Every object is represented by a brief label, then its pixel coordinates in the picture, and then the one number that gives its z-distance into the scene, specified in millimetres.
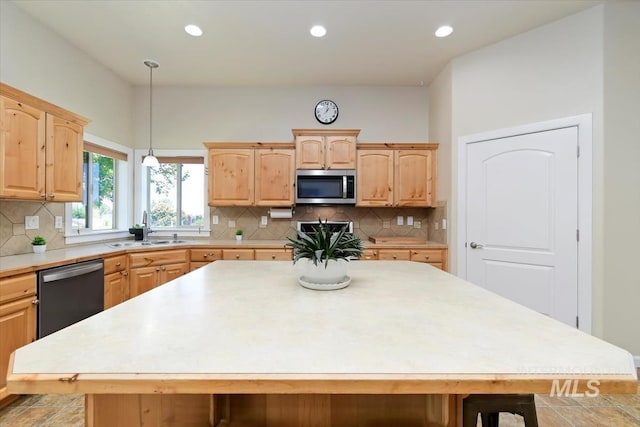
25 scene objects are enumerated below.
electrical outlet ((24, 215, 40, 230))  2533
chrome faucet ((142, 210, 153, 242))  3773
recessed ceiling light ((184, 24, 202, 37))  2775
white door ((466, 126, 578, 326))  2586
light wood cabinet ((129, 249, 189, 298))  3064
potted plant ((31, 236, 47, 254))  2531
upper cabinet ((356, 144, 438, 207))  3729
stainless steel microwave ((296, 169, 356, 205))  3664
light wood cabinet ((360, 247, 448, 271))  3410
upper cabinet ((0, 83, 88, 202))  2027
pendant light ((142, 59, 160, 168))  3384
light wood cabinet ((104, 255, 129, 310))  2703
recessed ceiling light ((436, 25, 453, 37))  2797
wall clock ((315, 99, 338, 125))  4051
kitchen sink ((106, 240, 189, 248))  3236
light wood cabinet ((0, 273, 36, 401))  1803
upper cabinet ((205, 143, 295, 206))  3723
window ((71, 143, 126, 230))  3297
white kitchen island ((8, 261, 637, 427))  620
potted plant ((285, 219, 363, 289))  1268
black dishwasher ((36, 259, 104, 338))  2039
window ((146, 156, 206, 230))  4117
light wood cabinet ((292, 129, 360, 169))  3672
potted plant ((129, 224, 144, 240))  3746
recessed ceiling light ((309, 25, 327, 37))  2790
